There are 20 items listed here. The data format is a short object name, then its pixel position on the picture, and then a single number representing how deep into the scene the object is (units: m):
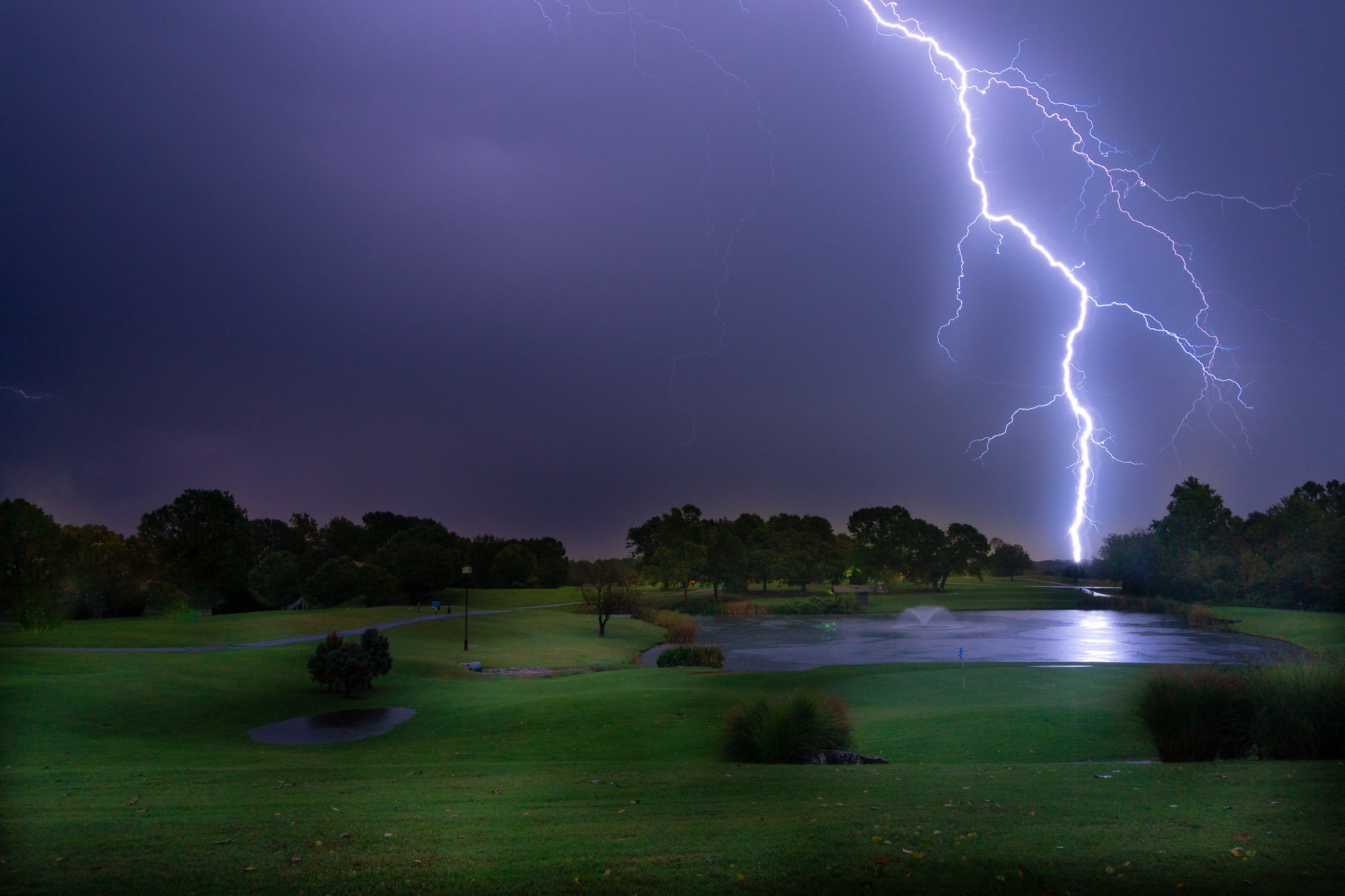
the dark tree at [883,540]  109.81
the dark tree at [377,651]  21.81
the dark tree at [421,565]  75.88
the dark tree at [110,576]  47.88
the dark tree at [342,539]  101.38
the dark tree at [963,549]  116.75
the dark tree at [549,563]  108.94
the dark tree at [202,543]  59.59
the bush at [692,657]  33.31
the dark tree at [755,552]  104.50
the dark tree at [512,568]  99.38
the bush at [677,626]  51.19
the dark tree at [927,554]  114.12
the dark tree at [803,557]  103.44
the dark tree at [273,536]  98.69
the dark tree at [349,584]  70.56
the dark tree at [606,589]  53.09
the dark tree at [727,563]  103.69
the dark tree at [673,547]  97.38
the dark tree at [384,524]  106.03
